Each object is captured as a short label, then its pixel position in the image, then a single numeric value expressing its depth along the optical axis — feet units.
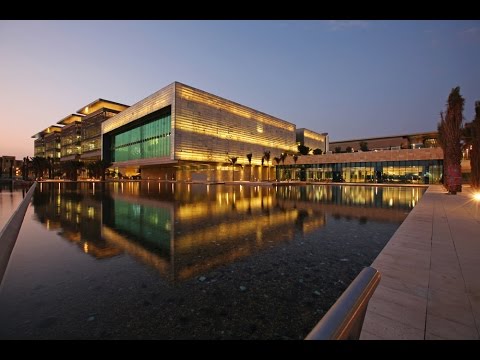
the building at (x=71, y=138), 338.95
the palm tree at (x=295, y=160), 209.65
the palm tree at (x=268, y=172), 250.92
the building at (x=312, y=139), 323.57
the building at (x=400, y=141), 231.30
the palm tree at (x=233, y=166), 210.08
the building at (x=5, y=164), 357.24
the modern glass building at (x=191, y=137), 178.60
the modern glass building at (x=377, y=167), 145.18
